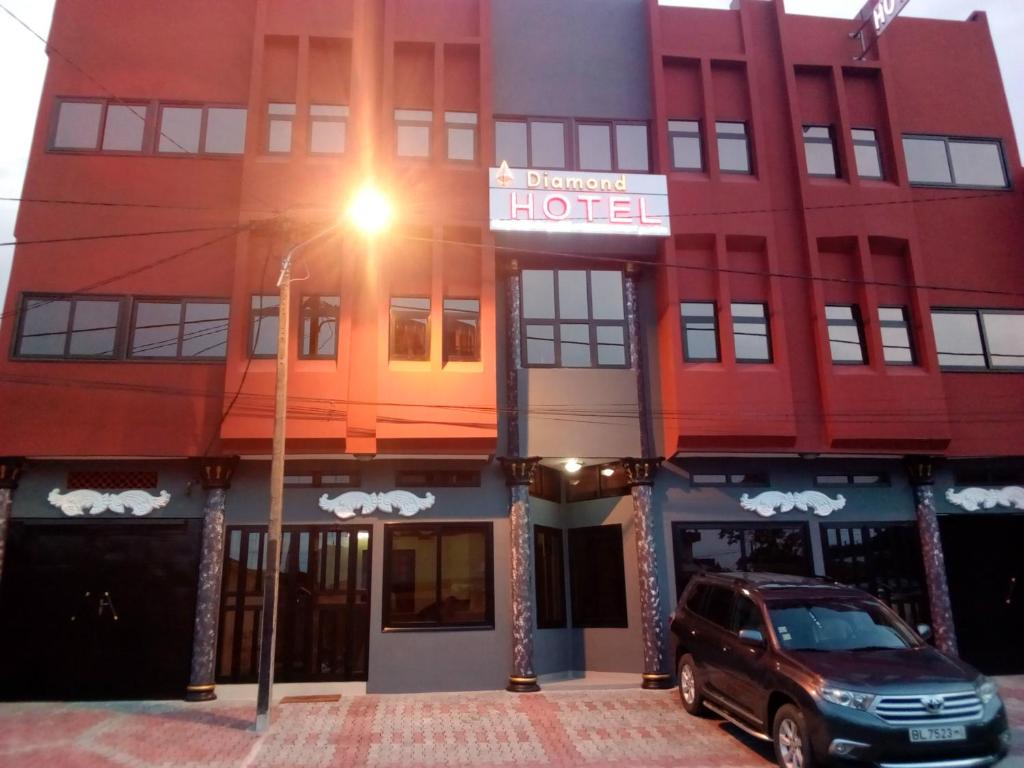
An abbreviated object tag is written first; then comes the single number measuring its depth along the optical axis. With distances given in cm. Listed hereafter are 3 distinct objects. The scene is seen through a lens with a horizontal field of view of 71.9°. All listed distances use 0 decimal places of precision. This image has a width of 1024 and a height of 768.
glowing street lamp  1020
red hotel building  1293
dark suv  715
